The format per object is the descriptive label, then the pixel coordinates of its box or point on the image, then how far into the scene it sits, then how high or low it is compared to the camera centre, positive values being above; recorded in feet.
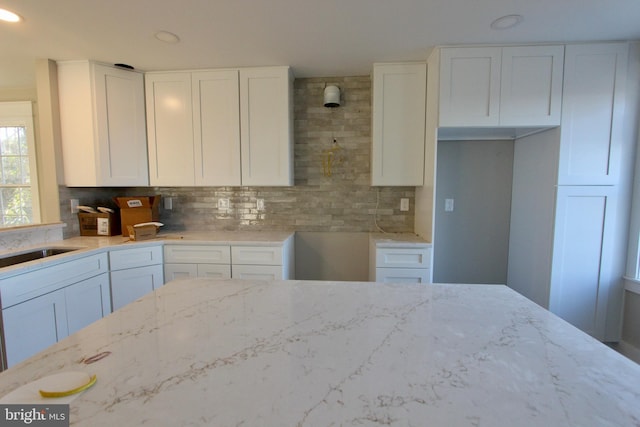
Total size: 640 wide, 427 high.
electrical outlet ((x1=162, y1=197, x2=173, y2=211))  9.26 -0.34
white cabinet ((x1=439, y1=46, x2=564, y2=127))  6.47 +2.62
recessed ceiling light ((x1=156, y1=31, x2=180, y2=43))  6.08 +3.55
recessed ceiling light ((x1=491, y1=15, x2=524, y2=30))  5.47 +3.56
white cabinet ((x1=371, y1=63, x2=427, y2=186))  7.48 +1.98
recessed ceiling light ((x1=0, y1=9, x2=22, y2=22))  5.33 +3.50
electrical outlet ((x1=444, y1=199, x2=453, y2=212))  8.46 -0.31
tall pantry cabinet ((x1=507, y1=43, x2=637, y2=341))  6.37 +0.09
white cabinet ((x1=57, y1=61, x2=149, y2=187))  7.53 +1.98
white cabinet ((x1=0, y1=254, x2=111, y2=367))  5.04 -2.33
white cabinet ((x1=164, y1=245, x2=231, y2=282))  7.52 -1.84
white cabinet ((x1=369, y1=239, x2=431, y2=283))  7.20 -1.80
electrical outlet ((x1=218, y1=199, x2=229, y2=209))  9.16 -0.34
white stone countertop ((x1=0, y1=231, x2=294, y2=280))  6.59 -1.32
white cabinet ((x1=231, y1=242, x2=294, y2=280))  7.43 -1.85
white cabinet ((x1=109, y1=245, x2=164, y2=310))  7.09 -2.13
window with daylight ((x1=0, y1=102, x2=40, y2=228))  9.54 +0.91
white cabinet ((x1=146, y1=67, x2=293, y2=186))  7.85 +1.96
